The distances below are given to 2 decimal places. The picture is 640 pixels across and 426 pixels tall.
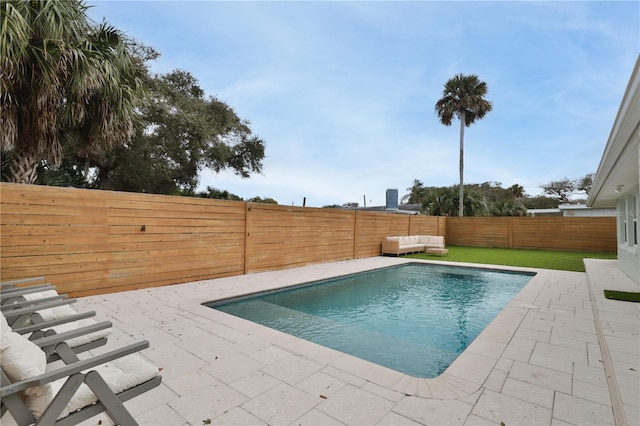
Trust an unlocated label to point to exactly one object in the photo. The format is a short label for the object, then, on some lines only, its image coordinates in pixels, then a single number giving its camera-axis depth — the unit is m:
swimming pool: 3.79
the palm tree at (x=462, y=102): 21.38
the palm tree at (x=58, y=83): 5.03
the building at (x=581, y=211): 21.65
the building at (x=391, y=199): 24.36
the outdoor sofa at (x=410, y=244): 12.95
